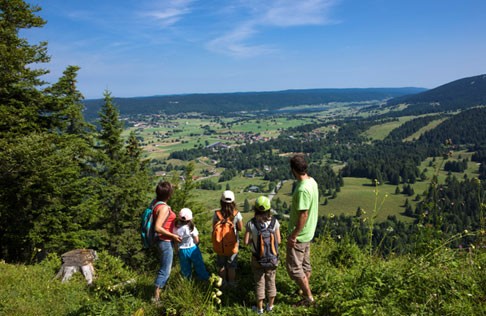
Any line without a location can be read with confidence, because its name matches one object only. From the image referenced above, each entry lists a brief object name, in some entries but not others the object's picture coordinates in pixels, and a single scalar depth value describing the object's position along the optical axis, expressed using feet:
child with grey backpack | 12.85
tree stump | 22.70
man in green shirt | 12.38
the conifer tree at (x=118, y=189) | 45.52
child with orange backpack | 14.89
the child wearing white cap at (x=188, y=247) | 15.26
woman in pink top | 14.57
